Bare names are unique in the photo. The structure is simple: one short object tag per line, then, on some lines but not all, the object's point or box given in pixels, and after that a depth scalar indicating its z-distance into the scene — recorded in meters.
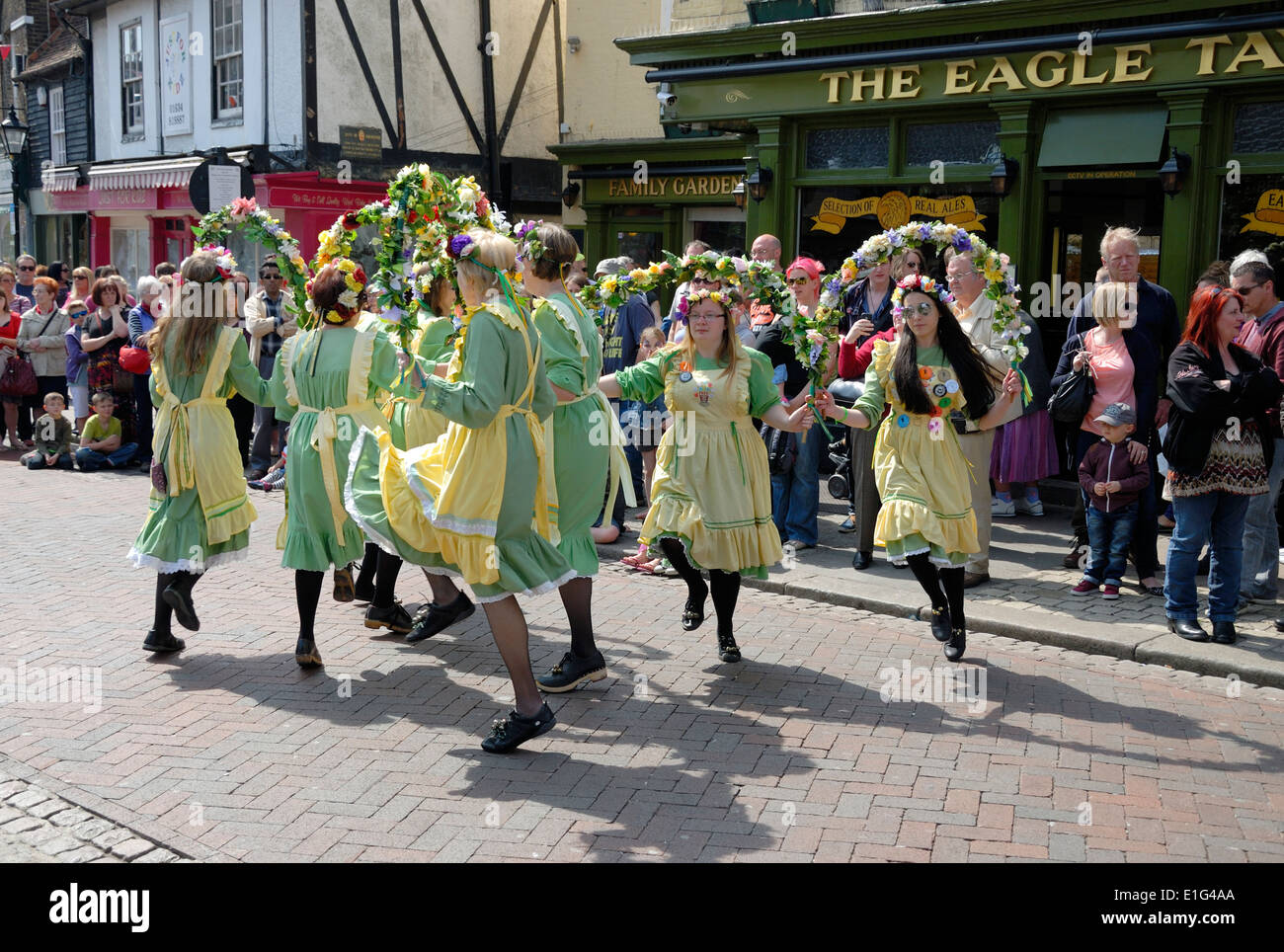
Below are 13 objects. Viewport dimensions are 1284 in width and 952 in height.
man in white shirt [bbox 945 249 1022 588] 8.00
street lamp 21.88
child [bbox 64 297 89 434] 13.87
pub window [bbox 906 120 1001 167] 11.38
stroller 10.24
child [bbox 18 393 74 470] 13.54
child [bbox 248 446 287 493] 11.85
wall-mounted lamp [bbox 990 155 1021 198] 10.95
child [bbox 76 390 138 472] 13.27
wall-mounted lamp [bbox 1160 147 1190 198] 9.89
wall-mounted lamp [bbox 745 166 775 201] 12.79
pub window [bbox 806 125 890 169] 12.15
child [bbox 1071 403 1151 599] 7.81
